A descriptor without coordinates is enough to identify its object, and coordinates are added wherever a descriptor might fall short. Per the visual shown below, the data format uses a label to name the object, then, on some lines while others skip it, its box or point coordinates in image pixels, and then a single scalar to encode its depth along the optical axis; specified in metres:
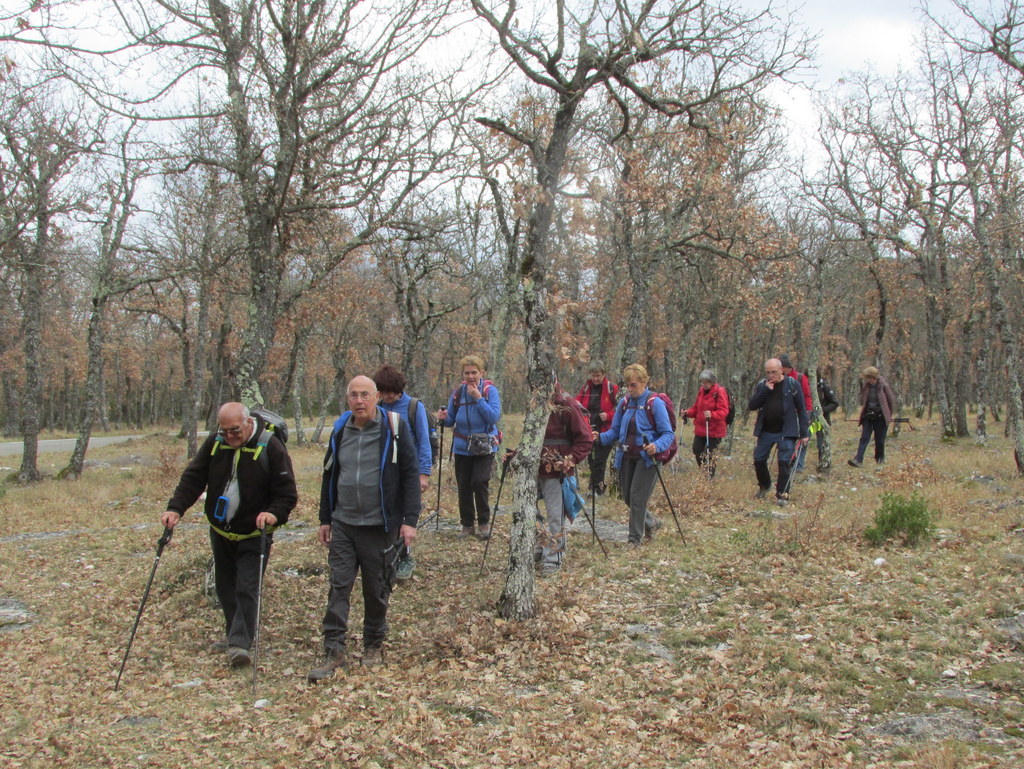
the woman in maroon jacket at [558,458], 7.31
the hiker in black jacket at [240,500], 5.51
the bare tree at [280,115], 7.93
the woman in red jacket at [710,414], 12.41
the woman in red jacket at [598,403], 12.02
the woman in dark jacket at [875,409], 14.24
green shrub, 7.98
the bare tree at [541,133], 5.95
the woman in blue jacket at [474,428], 8.30
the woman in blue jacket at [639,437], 8.02
